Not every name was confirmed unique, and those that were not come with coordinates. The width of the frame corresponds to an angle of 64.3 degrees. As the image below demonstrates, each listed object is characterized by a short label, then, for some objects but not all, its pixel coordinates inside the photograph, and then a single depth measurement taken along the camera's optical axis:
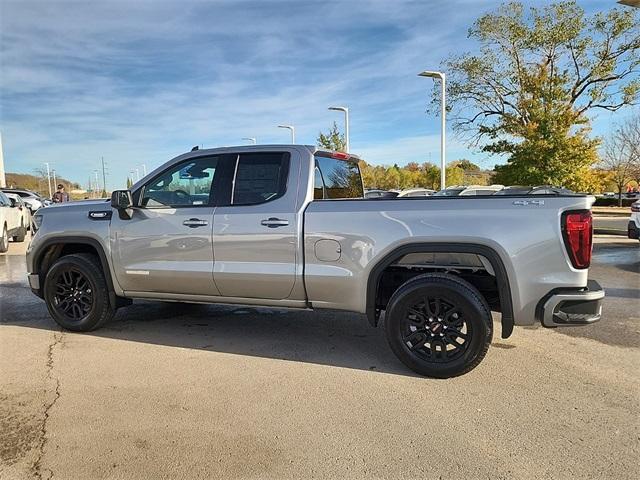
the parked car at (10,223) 12.66
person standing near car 18.20
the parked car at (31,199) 26.11
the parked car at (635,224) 10.60
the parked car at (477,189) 17.14
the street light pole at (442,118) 20.34
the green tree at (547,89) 18.39
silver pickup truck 3.89
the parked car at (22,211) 14.72
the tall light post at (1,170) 31.59
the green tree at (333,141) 32.59
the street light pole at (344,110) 26.91
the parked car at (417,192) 16.21
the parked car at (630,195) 40.11
